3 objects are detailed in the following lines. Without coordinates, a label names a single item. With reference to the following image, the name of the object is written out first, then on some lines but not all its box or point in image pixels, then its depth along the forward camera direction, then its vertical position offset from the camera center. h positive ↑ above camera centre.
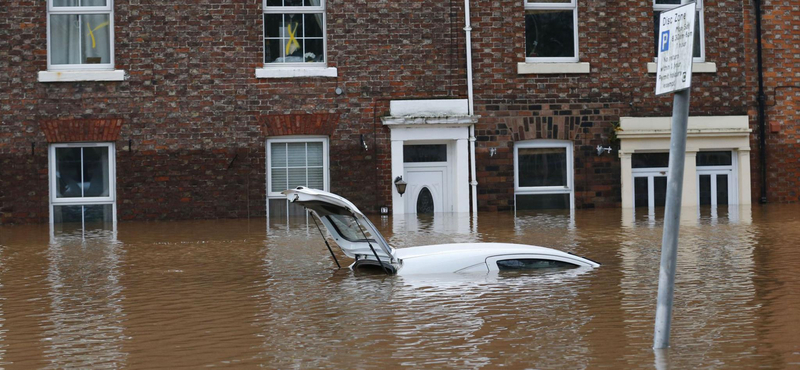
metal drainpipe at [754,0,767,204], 23.30 +1.50
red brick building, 21.55 +1.85
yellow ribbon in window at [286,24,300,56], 22.23 +3.12
